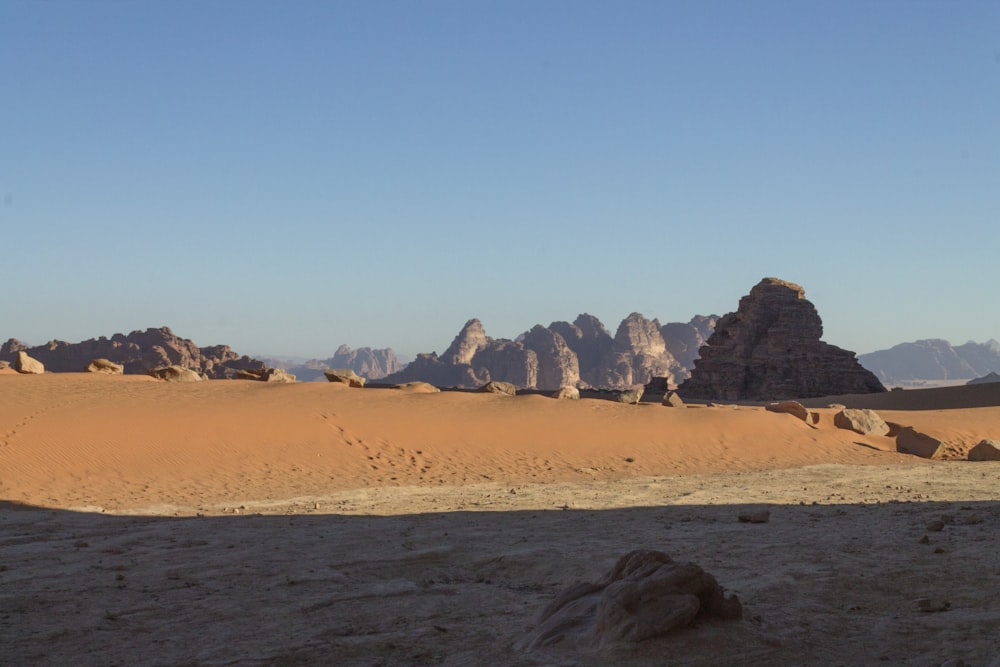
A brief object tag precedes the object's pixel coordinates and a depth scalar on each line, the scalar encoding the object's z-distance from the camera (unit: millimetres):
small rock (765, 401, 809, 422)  25533
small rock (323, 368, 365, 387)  25141
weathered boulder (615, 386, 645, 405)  27297
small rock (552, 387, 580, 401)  27156
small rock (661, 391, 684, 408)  25764
